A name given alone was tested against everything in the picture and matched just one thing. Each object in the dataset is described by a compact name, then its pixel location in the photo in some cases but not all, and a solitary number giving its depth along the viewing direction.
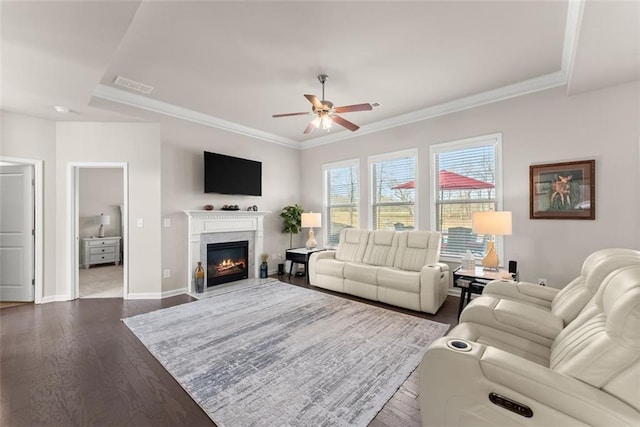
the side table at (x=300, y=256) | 5.35
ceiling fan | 2.96
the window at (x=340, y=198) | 5.66
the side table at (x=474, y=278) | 3.21
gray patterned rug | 1.83
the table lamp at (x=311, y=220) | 5.54
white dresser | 6.43
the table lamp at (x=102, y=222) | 6.95
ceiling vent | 3.43
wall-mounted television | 4.75
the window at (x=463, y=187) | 4.02
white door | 3.89
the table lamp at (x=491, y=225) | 3.22
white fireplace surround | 4.52
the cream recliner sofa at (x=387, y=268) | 3.53
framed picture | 3.25
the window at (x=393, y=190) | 4.88
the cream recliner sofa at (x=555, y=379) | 1.01
